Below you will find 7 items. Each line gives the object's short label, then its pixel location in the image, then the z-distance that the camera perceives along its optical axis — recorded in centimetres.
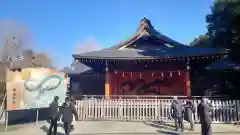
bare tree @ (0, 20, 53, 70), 3441
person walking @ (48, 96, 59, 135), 754
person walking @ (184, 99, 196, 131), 822
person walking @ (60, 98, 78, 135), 705
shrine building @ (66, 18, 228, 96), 1162
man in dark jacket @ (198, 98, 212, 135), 656
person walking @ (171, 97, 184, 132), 808
